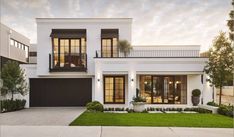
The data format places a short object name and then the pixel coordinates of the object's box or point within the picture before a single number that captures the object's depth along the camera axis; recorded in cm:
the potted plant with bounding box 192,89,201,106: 1160
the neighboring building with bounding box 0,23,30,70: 1499
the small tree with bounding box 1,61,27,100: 1114
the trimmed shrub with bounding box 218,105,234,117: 878
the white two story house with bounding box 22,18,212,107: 1217
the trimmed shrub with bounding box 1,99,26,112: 1066
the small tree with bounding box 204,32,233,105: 989
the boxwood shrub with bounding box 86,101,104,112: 1005
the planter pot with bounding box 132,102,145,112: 1030
